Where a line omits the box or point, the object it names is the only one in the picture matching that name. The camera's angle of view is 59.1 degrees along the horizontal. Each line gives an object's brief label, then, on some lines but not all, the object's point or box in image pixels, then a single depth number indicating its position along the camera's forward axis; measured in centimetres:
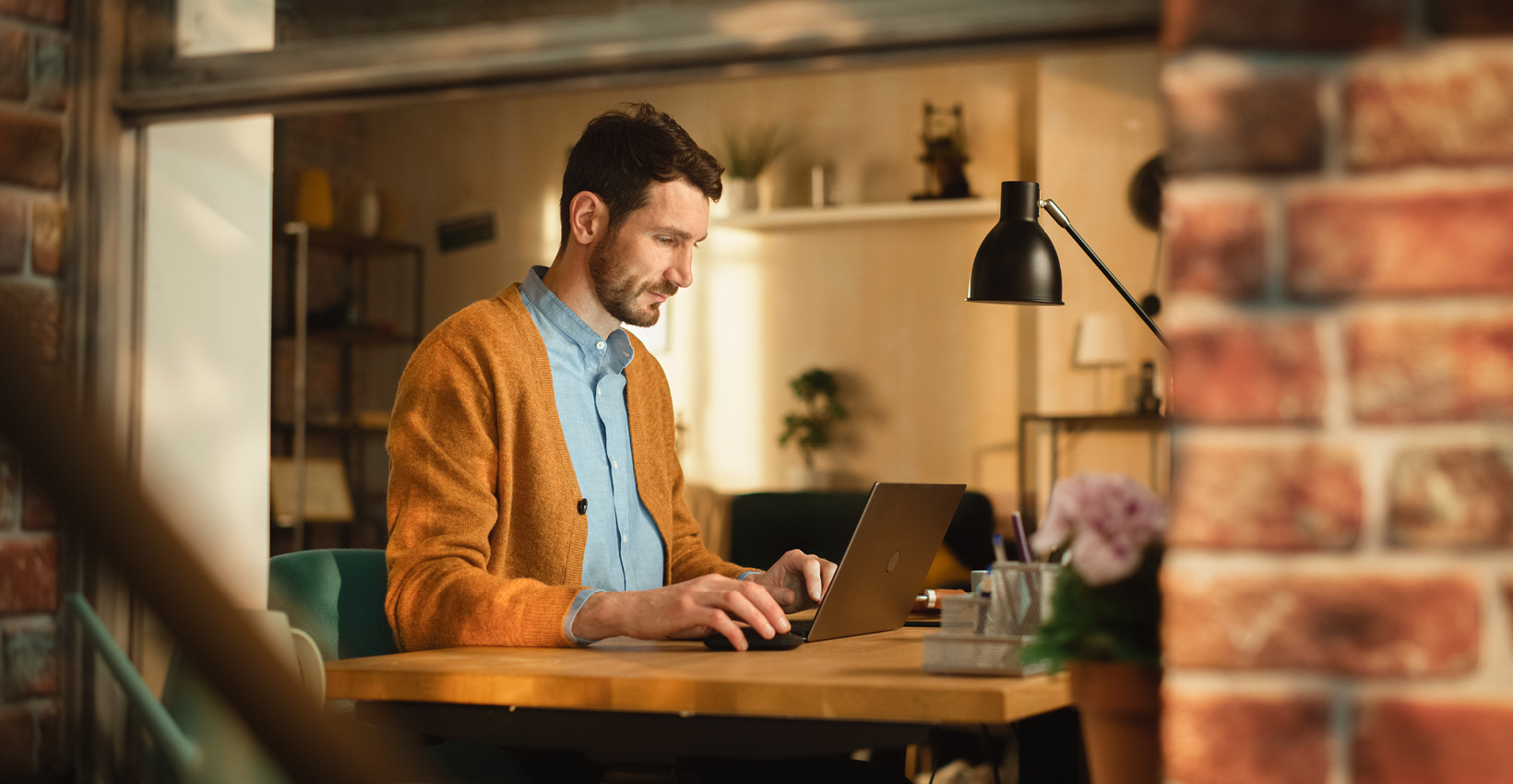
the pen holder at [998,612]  139
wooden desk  127
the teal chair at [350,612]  177
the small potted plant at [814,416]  662
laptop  167
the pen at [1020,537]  149
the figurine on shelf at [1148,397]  594
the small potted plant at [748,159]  670
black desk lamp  229
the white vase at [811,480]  670
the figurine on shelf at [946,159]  629
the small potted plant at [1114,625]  98
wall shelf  621
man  172
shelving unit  698
